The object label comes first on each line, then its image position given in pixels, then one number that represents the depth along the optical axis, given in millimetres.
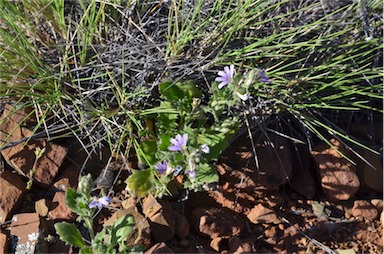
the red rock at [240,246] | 611
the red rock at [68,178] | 628
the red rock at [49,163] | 626
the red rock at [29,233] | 575
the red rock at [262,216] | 639
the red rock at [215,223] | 612
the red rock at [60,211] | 603
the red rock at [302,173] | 685
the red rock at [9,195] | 598
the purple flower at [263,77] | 546
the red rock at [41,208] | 607
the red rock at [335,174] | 679
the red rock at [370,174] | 709
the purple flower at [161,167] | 589
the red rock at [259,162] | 660
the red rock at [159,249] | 576
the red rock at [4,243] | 573
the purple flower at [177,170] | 573
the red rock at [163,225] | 594
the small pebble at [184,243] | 613
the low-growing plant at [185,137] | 555
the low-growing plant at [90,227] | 525
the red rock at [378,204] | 696
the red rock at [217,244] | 616
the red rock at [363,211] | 682
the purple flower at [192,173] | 549
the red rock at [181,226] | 612
